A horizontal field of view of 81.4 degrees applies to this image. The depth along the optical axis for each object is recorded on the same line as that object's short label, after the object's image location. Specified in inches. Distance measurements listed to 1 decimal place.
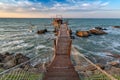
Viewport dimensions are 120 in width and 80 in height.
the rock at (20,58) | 238.4
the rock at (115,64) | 239.4
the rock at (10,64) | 214.4
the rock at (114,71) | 177.2
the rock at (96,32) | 680.2
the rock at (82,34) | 589.9
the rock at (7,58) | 252.8
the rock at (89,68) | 185.0
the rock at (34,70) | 165.5
